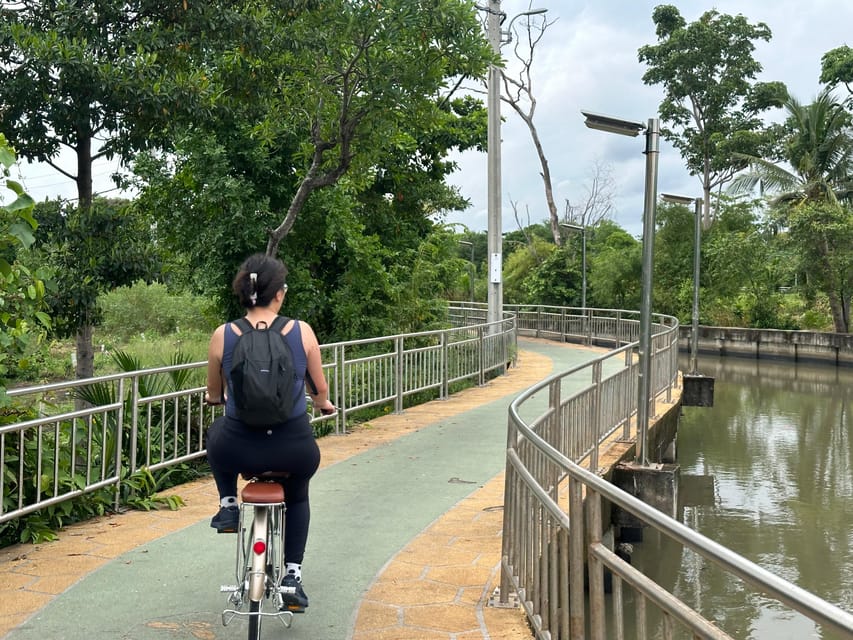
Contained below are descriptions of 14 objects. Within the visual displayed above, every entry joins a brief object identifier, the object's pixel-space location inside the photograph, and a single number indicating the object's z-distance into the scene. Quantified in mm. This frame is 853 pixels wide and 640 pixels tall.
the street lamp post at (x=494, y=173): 19344
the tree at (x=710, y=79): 44562
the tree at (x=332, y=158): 10414
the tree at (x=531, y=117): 41719
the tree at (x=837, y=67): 39031
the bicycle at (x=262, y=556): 3760
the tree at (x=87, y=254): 8250
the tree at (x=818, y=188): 30828
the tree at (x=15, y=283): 5008
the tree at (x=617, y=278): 37062
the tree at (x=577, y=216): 55188
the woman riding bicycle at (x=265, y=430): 3930
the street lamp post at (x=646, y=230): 8453
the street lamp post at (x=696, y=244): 17875
